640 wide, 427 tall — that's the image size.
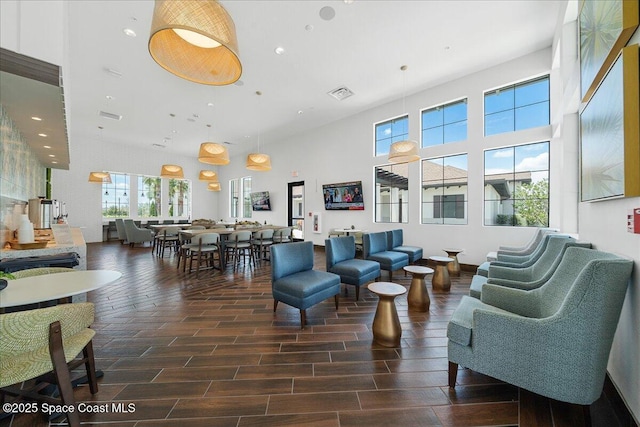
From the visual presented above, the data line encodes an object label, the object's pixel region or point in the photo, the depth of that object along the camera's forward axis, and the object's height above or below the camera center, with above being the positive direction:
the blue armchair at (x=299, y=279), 2.66 -0.78
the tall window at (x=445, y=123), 5.43 +2.17
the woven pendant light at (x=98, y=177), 8.26 +1.29
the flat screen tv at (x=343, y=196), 7.11 +0.58
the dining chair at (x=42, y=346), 1.14 -0.70
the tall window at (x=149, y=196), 10.62 +0.80
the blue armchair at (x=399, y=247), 5.11 -0.74
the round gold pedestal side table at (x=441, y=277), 3.89 -1.02
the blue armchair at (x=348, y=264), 3.48 -0.77
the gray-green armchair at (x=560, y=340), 1.32 -0.77
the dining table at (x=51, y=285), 1.31 -0.46
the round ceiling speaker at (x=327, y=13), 3.39 +2.91
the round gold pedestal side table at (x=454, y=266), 4.78 -1.03
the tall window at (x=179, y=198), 11.48 +0.81
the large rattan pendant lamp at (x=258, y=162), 5.97 +1.33
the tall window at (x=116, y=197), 9.82 +0.72
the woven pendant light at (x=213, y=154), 5.07 +1.30
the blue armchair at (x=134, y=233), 8.33 -0.67
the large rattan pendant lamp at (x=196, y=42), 1.52 +1.24
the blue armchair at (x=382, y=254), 4.33 -0.76
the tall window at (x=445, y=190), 5.39 +0.59
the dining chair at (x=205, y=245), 4.79 -0.64
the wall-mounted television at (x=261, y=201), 10.02 +0.56
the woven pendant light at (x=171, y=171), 7.60 +1.38
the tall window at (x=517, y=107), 4.55 +2.17
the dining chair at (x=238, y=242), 5.57 -0.66
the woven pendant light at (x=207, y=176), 7.71 +1.24
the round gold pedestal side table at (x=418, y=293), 3.11 -1.03
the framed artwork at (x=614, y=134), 1.36 +0.55
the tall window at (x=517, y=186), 4.55 +0.59
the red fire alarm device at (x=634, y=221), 1.38 -0.03
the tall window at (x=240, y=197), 11.51 +0.83
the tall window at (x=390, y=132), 6.36 +2.27
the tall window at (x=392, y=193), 6.29 +0.60
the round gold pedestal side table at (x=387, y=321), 2.29 -1.03
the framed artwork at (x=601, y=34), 1.41 +1.26
